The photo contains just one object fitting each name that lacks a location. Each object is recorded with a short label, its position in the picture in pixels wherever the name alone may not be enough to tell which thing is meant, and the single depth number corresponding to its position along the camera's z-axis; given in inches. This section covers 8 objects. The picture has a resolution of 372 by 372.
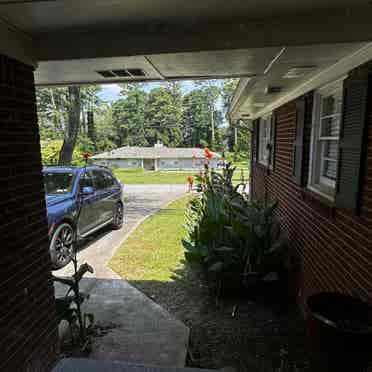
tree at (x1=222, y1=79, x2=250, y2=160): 1175.0
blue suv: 179.9
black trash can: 60.9
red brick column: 66.5
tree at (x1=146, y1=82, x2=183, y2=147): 1702.8
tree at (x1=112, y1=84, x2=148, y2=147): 1700.3
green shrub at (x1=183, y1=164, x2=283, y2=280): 132.6
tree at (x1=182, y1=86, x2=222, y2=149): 1674.5
